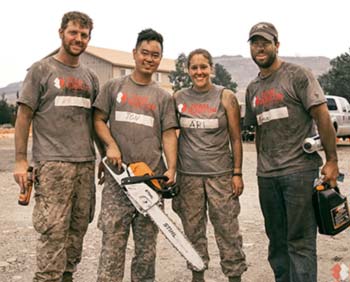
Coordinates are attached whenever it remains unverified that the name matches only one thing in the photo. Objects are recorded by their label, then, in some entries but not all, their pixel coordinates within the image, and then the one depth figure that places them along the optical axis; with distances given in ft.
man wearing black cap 10.81
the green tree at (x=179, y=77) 139.92
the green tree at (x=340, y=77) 97.45
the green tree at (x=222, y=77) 183.26
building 139.85
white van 52.85
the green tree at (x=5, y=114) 106.93
